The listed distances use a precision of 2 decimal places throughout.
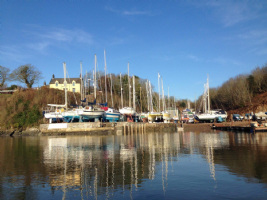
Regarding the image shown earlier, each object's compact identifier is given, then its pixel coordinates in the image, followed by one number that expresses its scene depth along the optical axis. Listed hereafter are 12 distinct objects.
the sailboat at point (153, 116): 61.38
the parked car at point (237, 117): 66.44
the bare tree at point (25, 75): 77.38
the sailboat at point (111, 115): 55.67
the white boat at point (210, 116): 68.31
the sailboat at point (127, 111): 58.25
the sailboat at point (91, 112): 52.34
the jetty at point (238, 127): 43.19
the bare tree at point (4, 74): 73.75
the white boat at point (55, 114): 55.94
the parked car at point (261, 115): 59.53
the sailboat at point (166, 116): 62.70
